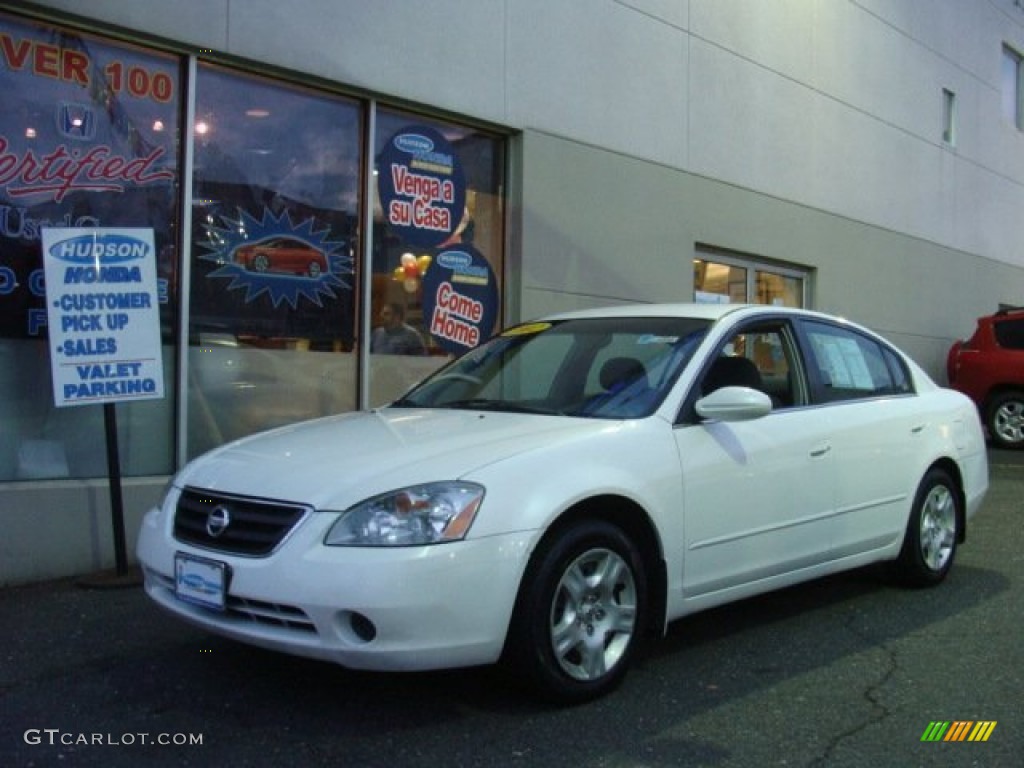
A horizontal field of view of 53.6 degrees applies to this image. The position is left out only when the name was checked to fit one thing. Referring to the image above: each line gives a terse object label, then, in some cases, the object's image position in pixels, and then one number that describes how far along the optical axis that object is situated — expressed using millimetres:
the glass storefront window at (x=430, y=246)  7793
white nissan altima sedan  3326
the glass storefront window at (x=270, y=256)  6727
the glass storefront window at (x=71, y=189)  5918
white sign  5488
